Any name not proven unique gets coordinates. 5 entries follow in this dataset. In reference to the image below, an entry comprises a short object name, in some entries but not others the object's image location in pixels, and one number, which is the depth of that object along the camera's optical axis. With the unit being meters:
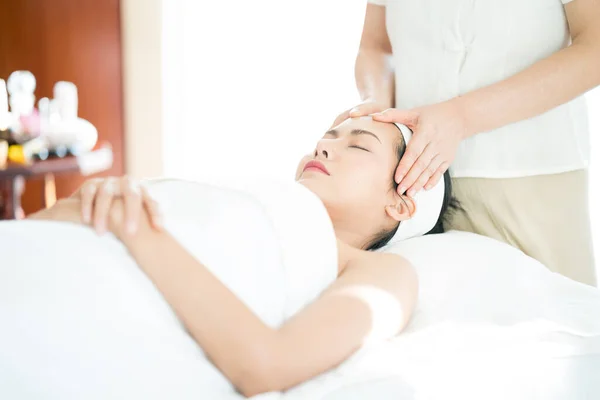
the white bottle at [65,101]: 3.27
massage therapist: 1.30
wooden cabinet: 3.63
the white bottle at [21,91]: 3.11
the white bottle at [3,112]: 2.89
